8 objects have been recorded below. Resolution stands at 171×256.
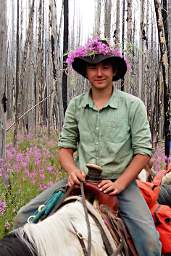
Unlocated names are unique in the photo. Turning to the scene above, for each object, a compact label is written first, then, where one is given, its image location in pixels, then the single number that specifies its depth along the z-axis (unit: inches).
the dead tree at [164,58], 271.1
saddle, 100.4
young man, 106.4
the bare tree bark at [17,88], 305.4
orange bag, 114.7
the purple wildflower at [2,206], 141.8
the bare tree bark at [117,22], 409.4
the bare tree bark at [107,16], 513.8
